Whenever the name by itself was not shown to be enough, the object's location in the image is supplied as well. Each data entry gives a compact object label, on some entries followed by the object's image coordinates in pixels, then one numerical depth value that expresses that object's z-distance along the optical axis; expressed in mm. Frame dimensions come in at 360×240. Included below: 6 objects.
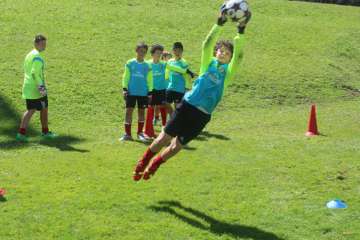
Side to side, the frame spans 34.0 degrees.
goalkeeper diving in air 8031
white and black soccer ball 8164
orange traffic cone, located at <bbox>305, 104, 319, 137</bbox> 14211
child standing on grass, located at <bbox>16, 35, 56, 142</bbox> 12180
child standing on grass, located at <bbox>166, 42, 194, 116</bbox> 13570
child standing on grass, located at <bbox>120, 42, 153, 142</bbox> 12578
